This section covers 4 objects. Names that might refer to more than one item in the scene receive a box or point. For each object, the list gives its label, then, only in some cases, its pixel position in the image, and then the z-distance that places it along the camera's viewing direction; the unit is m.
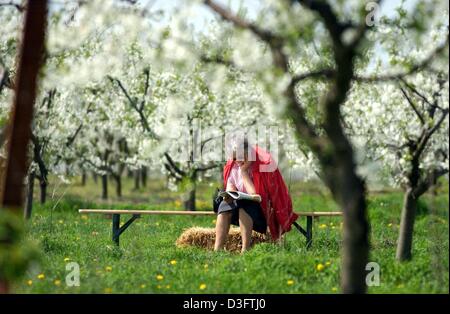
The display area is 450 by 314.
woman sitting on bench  17.03
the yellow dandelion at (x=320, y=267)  13.33
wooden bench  17.67
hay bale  18.03
